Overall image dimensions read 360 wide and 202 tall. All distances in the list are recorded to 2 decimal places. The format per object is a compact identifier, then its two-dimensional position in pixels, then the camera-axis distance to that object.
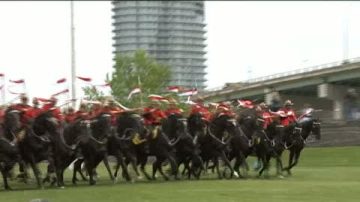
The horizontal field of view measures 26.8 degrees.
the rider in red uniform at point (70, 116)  21.93
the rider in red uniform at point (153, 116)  22.48
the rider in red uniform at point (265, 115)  24.59
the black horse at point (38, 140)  20.17
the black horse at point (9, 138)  19.47
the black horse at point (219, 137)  23.08
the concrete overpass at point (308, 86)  64.69
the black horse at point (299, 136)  25.22
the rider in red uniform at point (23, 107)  19.91
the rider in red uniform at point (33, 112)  20.09
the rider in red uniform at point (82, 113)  21.32
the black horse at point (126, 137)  21.52
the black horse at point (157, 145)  22.23
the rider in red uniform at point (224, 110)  23.25
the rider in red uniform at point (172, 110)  22.65
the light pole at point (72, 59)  35.84
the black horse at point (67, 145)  20.58
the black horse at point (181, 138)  22.33
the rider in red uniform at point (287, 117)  25.12
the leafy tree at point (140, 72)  68.81
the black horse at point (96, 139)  20.75
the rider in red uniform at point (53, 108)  20.30
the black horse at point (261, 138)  23.94
